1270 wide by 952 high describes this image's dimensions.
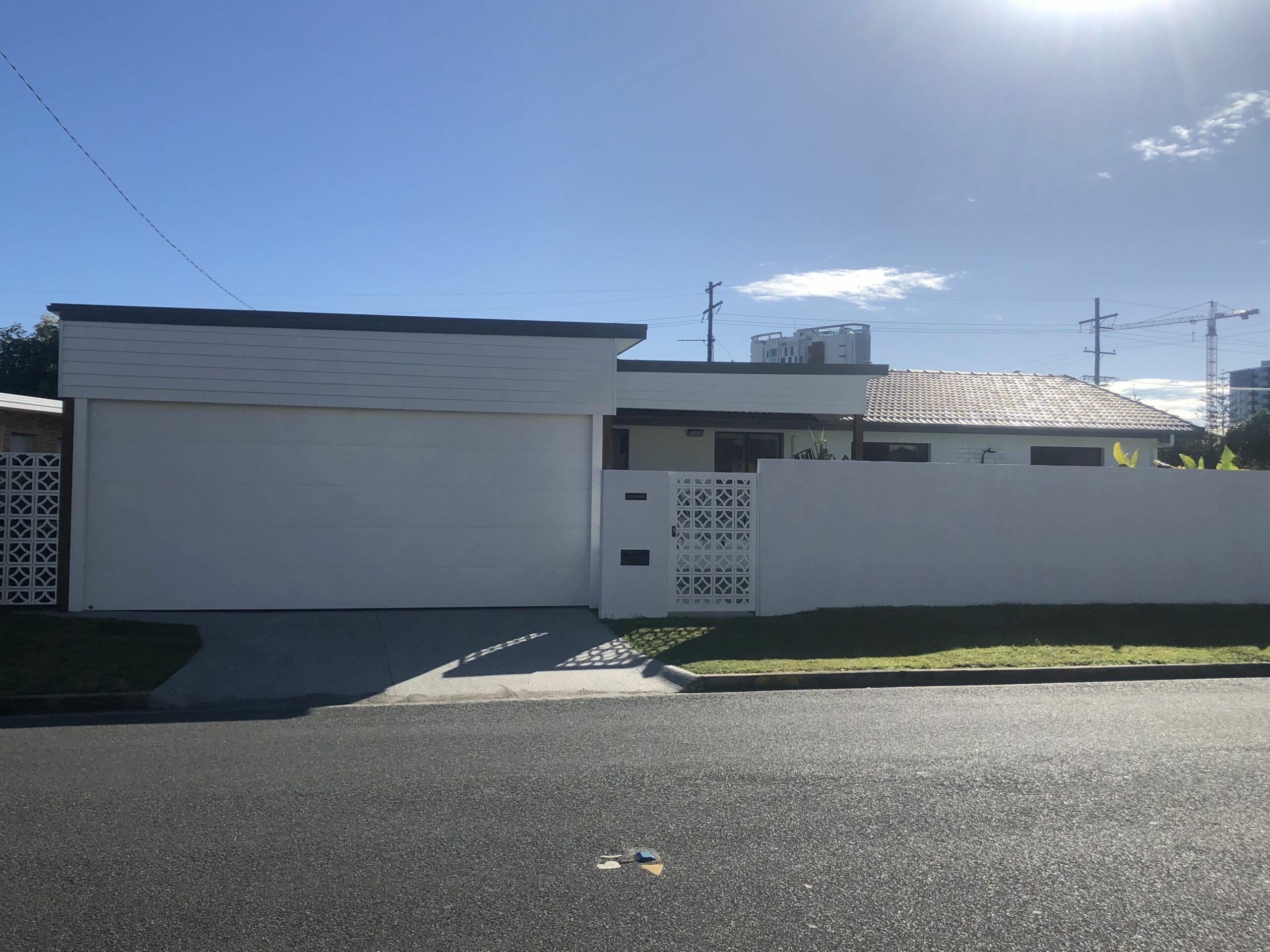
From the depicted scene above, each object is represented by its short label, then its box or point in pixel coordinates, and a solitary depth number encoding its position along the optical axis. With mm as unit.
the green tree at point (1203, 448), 42812
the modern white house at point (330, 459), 12844
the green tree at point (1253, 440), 37219
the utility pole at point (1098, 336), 64875
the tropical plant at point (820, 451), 17078
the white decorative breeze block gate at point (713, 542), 12727
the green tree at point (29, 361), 41062
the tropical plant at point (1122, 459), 15928
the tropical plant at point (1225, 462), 15727
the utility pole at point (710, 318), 46562
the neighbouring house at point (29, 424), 20812
